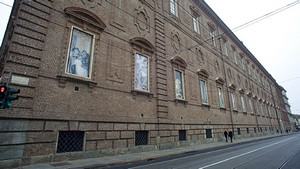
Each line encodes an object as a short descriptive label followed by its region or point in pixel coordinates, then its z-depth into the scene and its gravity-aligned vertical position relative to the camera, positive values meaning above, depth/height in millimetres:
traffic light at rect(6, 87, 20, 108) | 5379 +1000
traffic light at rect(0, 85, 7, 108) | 5242 +1063
